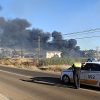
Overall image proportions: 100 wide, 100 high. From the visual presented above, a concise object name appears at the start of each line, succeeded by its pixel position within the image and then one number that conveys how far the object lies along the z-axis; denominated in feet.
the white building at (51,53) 224.11
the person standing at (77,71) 20.30
